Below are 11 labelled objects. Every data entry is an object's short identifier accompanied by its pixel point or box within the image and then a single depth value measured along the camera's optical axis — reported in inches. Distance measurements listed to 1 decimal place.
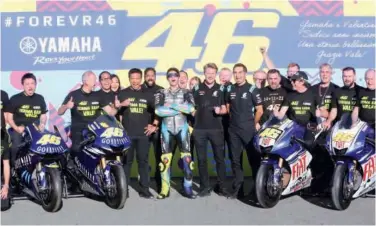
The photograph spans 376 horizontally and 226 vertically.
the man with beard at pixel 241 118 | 279.4
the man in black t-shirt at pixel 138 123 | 287.7
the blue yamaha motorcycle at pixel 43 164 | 254.2
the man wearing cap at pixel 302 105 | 278.2
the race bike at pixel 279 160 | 257.3
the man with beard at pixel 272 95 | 287.7
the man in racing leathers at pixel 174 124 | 277.9
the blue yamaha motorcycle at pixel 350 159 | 254.4
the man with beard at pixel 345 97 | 283.9
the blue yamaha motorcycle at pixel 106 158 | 258.4
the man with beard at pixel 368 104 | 273.4
